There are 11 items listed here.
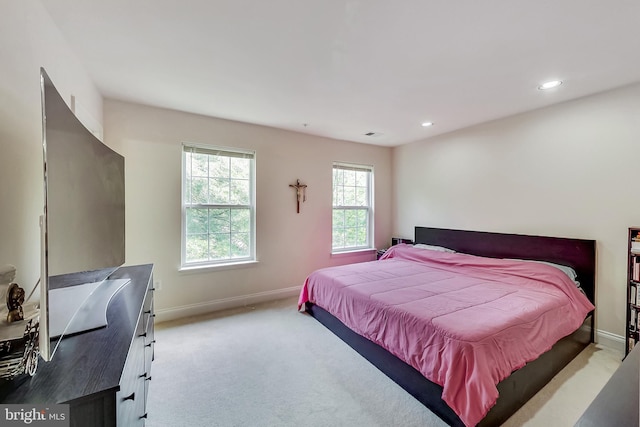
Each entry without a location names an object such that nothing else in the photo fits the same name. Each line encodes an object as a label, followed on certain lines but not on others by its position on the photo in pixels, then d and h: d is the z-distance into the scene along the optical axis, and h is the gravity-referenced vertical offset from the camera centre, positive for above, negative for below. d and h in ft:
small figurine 3.00 -1.03
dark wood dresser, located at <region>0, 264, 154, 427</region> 2.43 -1.65
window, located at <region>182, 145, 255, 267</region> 10.71 +0.26
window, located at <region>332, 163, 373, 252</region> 14.60 +0.23
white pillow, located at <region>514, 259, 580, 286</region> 8.54 -2.01
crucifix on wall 12.92 +1.00
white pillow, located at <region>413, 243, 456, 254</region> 12.28 -1.78
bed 5.16 -2.66
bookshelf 7.41 -2.27
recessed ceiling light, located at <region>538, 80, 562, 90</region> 7.75 +3.73
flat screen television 2.70 -0.02
